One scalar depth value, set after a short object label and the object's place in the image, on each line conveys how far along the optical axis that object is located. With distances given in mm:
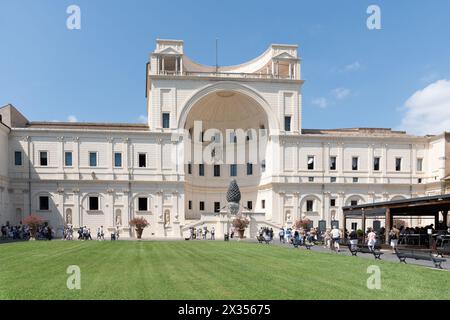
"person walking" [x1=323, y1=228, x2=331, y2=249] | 28141
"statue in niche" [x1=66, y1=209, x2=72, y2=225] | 45259
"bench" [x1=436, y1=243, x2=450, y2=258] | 20719
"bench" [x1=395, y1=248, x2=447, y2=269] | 15695
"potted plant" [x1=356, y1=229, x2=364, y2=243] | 31461
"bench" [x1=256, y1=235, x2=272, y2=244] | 32406
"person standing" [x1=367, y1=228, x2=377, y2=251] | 20891
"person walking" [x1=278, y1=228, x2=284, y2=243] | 36500
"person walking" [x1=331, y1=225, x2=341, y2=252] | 24528
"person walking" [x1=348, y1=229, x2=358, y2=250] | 21461
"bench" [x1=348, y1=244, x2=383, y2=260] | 21070
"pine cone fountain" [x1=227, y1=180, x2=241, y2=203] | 45125
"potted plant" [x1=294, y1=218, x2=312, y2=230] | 44219
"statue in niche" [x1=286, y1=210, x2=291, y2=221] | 49031
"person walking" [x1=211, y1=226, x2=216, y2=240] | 39881
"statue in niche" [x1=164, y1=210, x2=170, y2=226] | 46625
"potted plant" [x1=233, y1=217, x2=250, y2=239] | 39188
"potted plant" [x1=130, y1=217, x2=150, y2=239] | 39812
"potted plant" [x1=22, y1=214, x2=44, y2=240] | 36094
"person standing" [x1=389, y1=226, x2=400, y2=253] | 24927
